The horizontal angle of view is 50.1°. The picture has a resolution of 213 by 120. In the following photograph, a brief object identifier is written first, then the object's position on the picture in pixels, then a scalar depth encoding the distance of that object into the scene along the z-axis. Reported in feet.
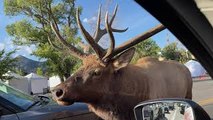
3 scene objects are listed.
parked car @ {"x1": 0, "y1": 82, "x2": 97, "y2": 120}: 8.40
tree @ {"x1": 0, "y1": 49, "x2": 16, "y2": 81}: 58.15
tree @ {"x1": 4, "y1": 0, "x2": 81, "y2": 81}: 80.95
